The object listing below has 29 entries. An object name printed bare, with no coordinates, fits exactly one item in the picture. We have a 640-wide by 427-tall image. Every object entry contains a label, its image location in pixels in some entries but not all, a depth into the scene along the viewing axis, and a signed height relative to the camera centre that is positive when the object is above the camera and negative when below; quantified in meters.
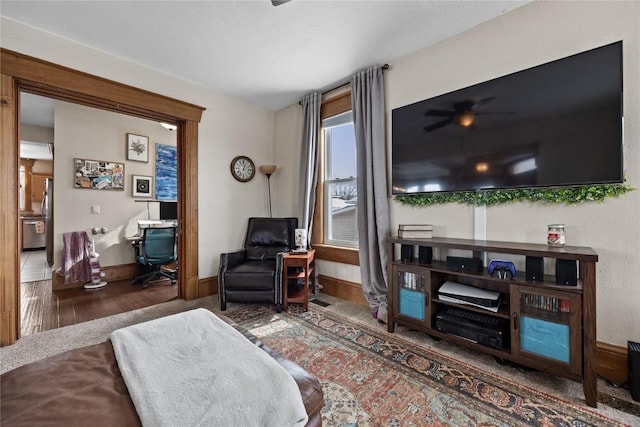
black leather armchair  2.79 -0.60
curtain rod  2.81 +1.59
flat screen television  1.65 +0.61
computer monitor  4.23 +0.08
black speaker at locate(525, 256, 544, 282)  1.69 -0.36
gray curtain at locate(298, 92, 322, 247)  3.46 +0.75
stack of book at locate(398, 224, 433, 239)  2.34 -0.16
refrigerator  4.54 -0.09
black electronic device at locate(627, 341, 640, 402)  1.49 -0.91
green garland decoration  1.73 +0.13
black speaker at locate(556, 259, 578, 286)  1.58 -0.36
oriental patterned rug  1.39 -1.07
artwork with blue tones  4.62 +0.78
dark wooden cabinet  1.50 -0.68
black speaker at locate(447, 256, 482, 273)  1.96 -0.39
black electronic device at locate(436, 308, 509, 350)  1.82 -0.82
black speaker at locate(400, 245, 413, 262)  2.35 -0.35
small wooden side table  2.86 -0.68
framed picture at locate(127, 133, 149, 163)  4.29 +1.13
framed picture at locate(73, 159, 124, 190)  3.82 +0.63
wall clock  3.71 +0.67
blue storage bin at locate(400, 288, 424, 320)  2.19 -0.76
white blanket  0.77 -0.55
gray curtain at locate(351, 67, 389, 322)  2.73 +0.28
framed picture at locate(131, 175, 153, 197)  4.38 +0.51
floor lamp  3.83 +0.67
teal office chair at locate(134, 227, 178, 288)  3.79 -0.49
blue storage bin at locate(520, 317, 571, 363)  1.57 -0.78
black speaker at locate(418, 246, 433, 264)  2.25 -0.36
